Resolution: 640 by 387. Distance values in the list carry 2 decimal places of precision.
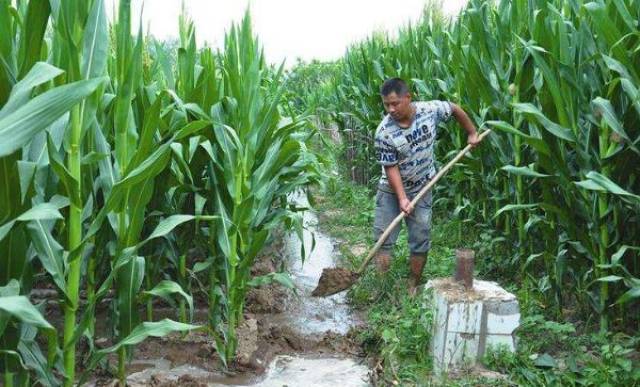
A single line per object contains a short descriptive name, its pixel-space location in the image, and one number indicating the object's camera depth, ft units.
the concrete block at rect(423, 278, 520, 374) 12.43
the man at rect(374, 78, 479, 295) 17.40
